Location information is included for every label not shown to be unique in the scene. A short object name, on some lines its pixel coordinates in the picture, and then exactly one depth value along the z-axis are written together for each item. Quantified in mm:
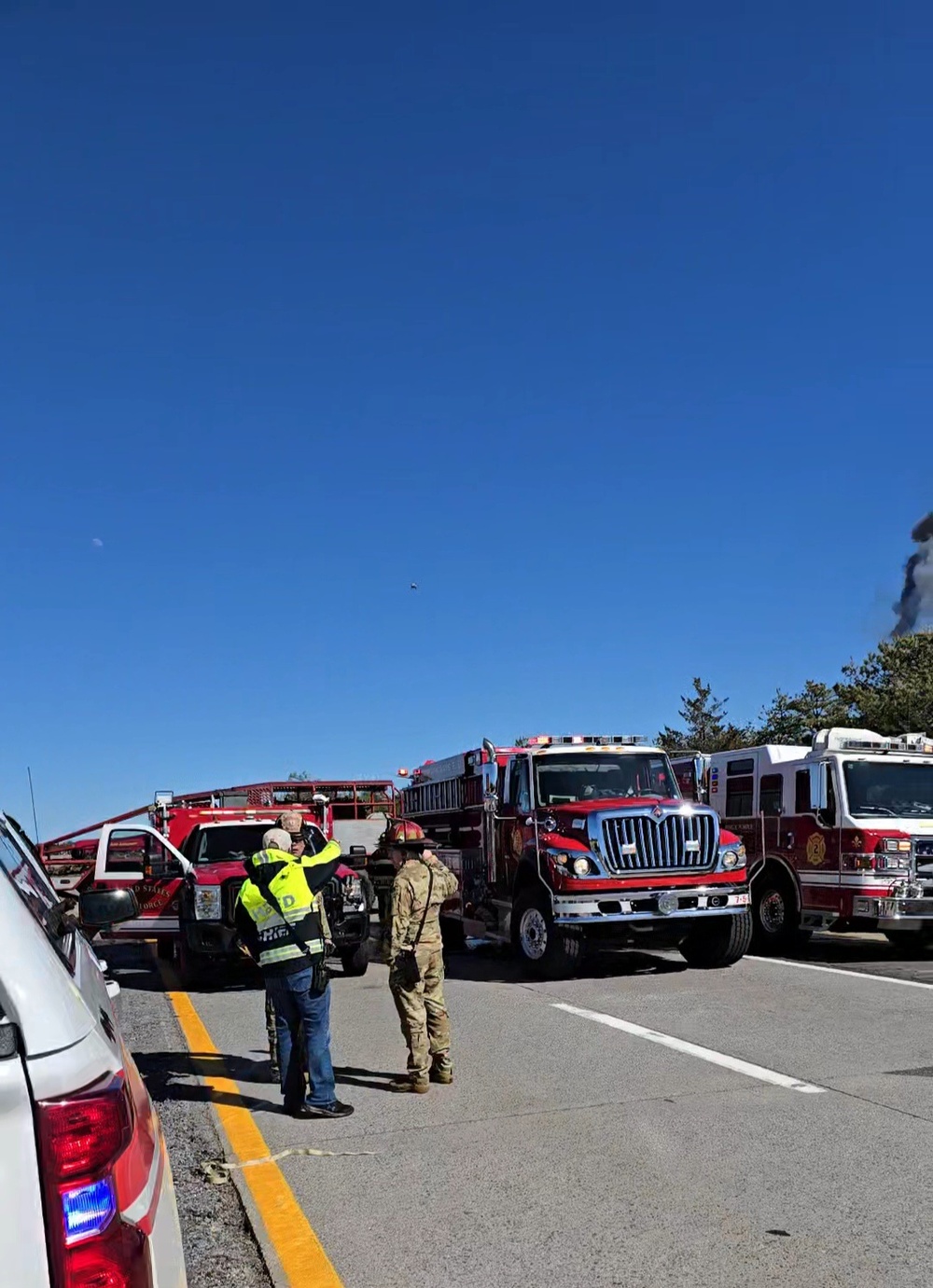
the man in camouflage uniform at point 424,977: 7336
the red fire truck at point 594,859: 12023
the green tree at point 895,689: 35562
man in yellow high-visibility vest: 6559
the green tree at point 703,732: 48531
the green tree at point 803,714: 41781
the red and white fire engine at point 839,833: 13688
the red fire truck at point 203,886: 11727
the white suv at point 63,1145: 1931
